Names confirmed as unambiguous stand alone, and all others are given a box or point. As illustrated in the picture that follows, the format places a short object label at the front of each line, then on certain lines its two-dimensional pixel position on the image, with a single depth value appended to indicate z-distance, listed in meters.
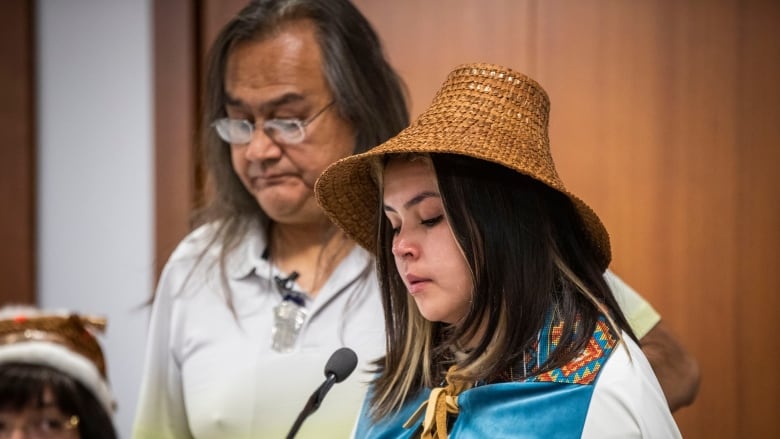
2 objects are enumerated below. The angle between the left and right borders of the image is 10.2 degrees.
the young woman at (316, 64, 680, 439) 5.04
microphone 5.27
